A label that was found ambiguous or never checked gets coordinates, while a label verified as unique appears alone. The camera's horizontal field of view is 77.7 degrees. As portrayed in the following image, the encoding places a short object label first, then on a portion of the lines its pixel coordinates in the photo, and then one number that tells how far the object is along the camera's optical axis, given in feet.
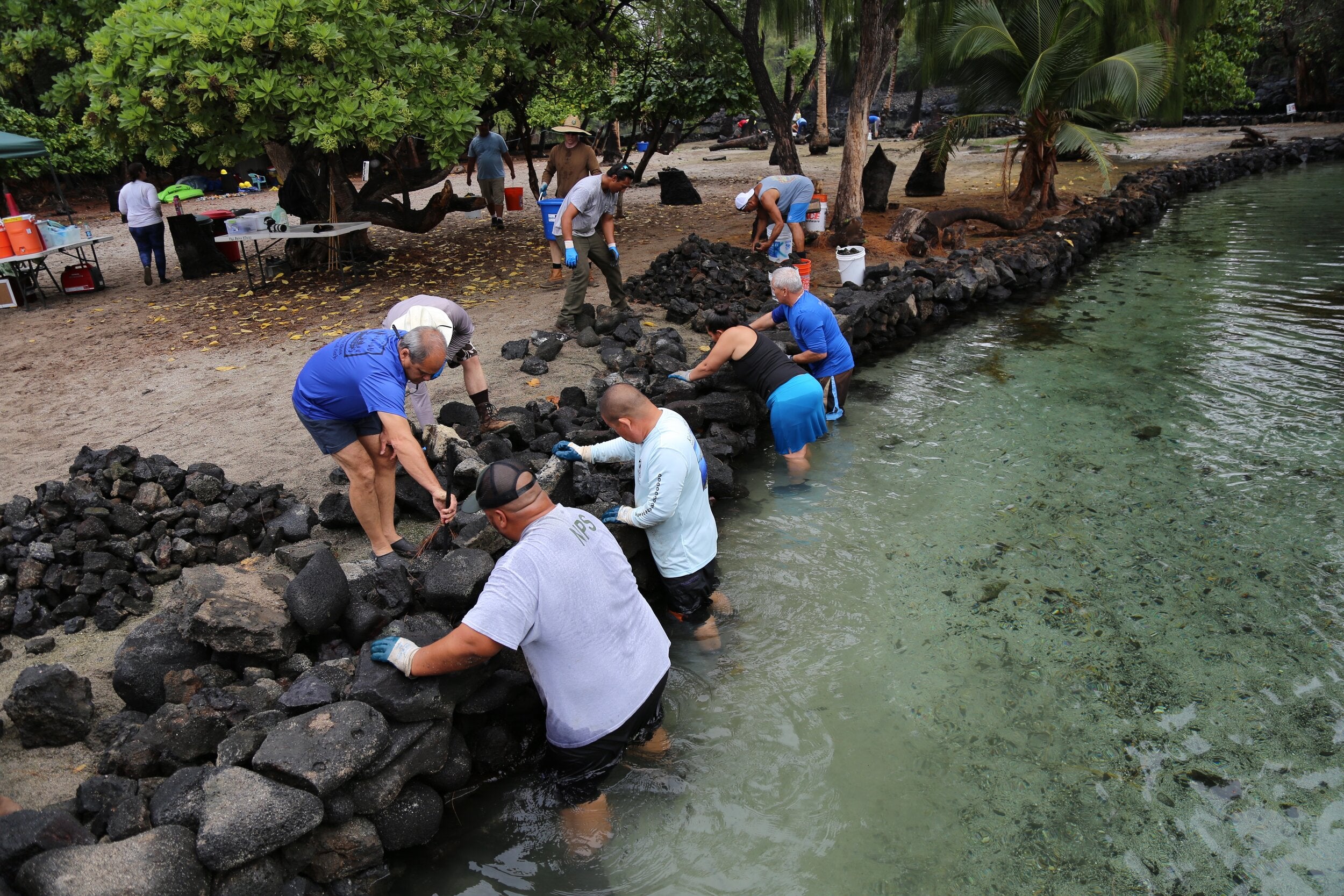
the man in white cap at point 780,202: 33.12
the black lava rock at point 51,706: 12.03
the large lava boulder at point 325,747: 10.60
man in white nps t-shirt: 10.30
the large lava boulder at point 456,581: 13.82
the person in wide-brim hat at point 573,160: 38.37
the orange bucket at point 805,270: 31.50
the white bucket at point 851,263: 33.73
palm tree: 42.65
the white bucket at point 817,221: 40.57
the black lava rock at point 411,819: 11.64
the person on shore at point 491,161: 47.62
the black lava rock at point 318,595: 13.32
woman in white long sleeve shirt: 39.37
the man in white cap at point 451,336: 17.89
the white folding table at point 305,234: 35.19
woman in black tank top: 20.88
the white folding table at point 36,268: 37.73
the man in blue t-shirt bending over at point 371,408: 14.17
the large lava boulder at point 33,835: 9.17
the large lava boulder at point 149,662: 12.80
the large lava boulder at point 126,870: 8.77
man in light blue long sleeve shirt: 13.87
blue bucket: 36.37
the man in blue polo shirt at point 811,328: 22.58
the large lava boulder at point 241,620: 12.78
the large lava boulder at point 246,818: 9.76
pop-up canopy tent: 40.93
